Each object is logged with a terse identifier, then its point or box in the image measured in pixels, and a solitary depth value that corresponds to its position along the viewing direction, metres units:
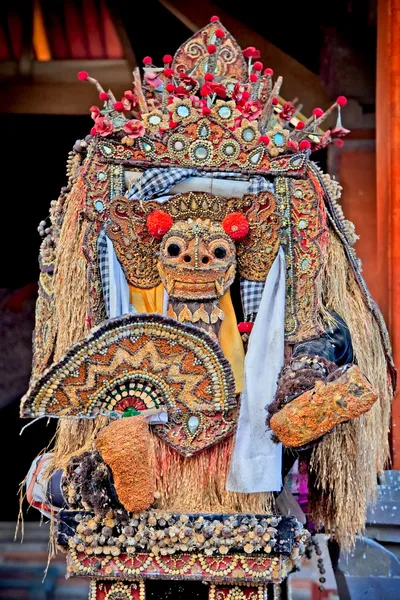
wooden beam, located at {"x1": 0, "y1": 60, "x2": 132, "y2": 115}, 7.08
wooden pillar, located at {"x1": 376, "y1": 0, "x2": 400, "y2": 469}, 5.69
